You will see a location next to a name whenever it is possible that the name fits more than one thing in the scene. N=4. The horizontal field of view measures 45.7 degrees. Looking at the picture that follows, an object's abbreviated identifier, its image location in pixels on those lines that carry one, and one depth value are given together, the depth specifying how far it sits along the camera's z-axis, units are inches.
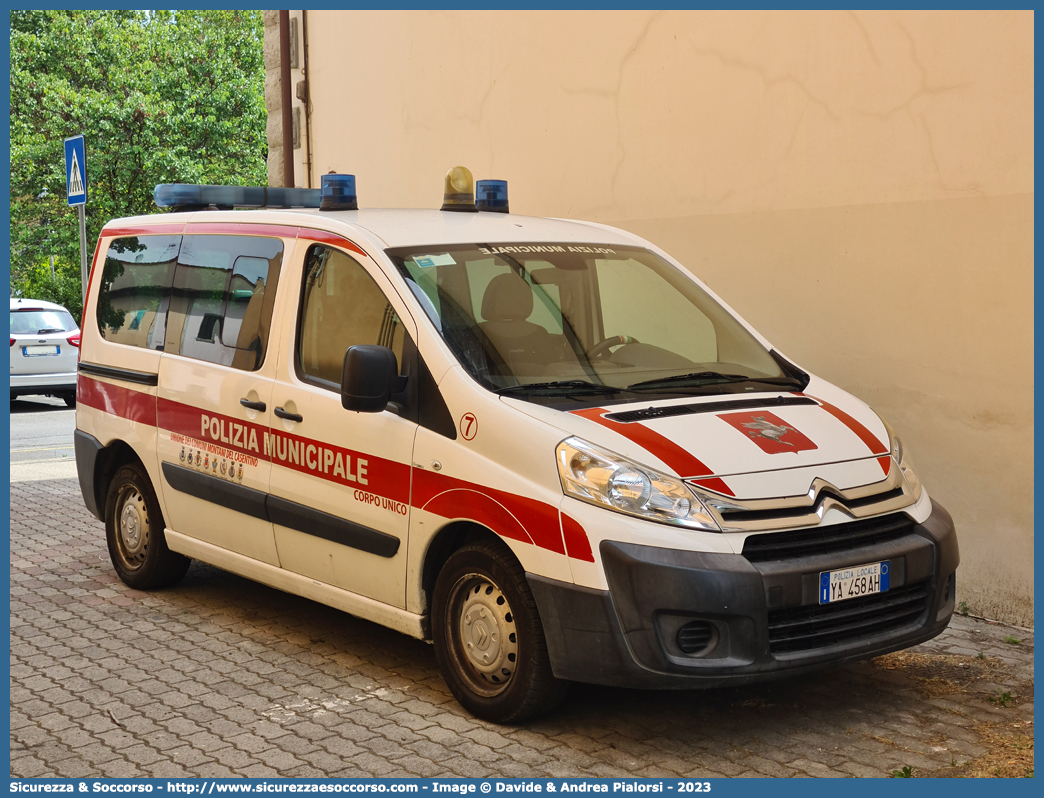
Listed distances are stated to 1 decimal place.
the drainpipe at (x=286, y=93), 473.4
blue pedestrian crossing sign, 459.2
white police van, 161.0
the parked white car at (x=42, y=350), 634.2
